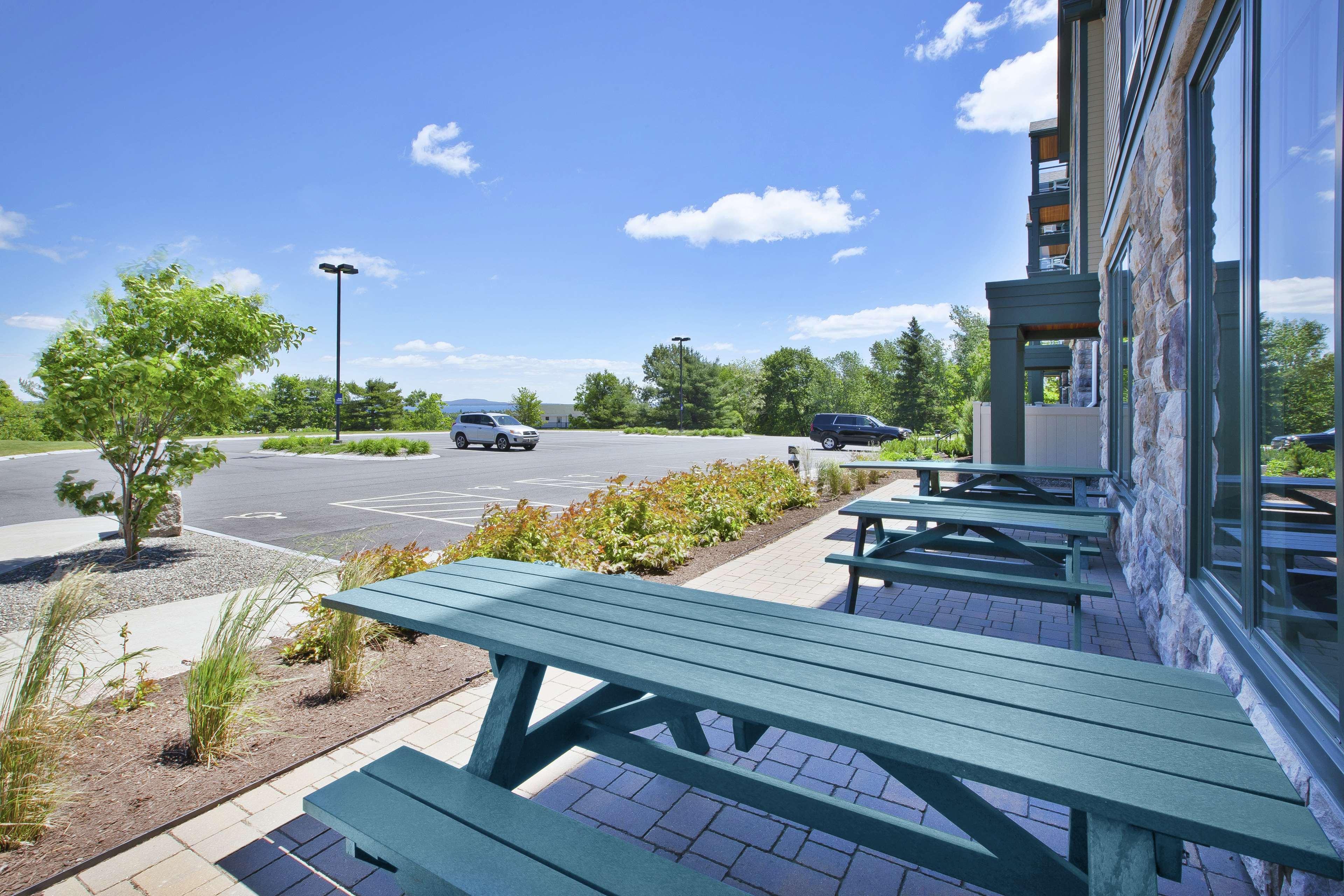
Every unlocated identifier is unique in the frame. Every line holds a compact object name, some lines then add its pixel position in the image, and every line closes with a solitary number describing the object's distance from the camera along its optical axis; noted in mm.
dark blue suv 29609
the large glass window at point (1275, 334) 1729
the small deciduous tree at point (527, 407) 54281
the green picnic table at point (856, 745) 1209
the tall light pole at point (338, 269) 23500
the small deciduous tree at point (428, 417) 51188
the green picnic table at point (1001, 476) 6379
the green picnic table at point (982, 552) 3994
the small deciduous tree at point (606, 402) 55562
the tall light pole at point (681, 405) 42906
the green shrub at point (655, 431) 43312
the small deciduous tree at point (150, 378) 6473
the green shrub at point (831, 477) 12094
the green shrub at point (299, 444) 26750
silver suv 27453
